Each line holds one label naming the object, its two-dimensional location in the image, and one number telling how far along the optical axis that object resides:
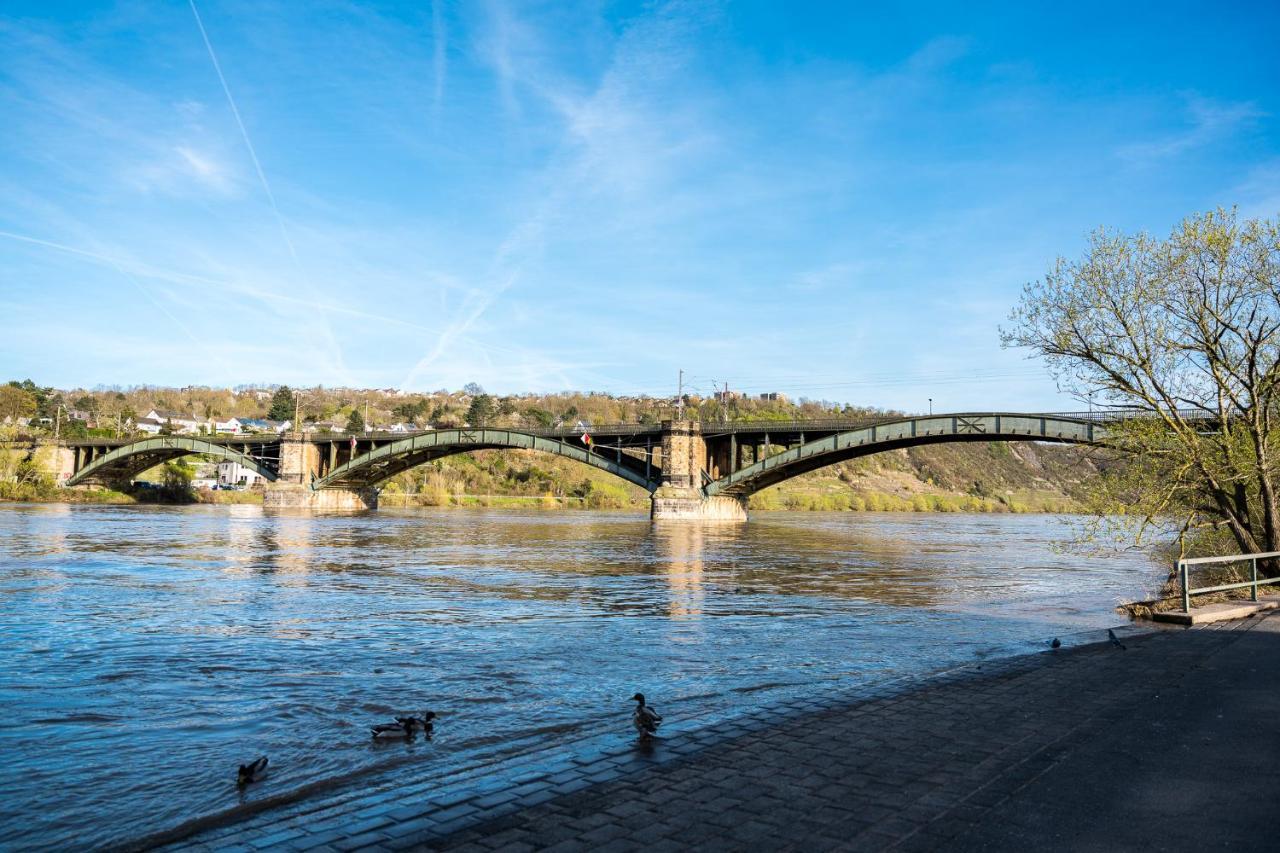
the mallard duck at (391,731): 8.41
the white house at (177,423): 182.38
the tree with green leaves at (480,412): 186.50
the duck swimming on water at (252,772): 7.04
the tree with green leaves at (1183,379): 19.89
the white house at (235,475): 139.25
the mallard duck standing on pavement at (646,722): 7.86
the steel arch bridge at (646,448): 62.12
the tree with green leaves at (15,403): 132.21
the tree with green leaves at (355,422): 155.00
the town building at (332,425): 177.81
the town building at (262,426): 180.10
